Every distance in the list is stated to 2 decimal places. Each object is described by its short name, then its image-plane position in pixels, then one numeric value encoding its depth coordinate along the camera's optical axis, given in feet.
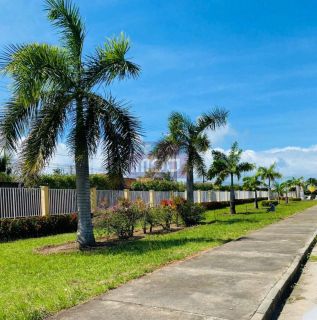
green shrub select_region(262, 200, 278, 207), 102.10
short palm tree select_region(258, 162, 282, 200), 112.84
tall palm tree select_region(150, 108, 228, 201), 53.31
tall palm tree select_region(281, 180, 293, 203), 136.38
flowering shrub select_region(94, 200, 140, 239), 32.55
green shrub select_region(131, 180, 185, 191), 79.04
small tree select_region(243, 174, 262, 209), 97.02
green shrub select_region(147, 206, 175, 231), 38.54
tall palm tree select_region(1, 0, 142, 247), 26.56
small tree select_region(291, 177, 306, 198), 165.97
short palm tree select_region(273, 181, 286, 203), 132.50
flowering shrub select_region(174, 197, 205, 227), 45.41
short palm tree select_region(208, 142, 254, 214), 74.13
